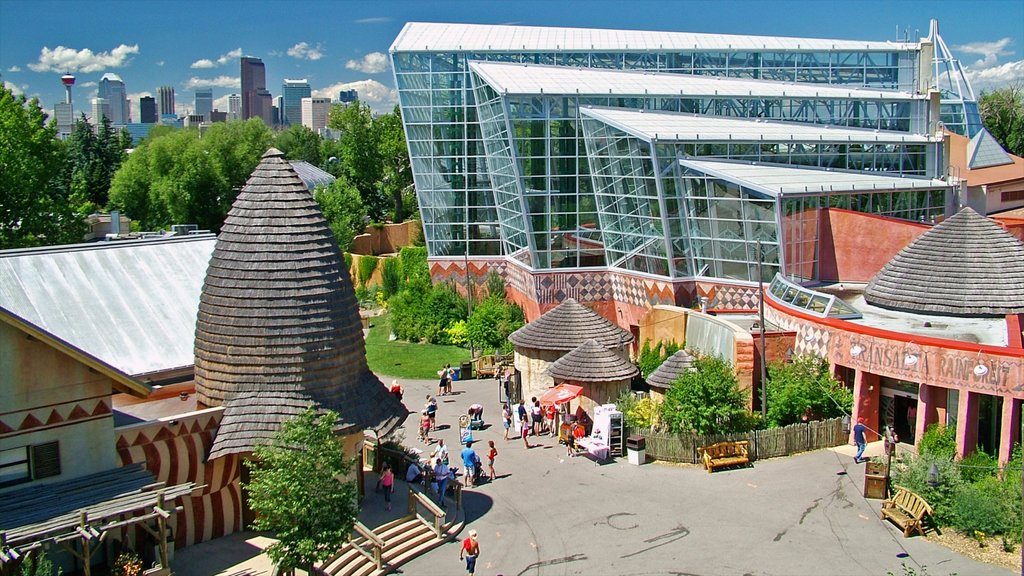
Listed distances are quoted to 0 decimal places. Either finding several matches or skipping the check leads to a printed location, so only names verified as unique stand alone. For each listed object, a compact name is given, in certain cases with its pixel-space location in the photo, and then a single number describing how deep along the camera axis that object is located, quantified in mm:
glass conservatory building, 38312
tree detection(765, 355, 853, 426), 27469
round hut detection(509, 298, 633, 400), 31766
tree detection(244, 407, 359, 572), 18375
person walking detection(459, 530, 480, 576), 19953
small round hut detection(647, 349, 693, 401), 28531
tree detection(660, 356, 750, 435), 26422
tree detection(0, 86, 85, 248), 41594
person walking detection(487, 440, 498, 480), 26469
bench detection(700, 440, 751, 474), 26031
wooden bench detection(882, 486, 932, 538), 21469
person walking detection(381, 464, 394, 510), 23391
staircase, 20688
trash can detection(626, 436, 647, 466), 26797
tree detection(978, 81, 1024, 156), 74500
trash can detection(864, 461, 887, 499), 23422
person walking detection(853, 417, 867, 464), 25797
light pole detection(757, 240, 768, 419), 27078
